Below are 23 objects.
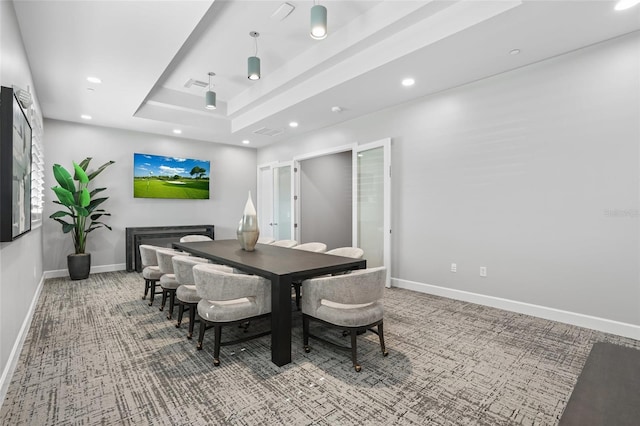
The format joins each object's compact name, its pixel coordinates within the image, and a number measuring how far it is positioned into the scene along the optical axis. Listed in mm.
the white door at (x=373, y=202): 4945
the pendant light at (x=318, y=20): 2459
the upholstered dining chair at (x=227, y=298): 2459
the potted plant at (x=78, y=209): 5129
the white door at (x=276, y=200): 7176
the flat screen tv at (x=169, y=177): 6480
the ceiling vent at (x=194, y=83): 4810
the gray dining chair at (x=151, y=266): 3885
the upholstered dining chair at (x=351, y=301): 2396
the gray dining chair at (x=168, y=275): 3404
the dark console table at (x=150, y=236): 6117
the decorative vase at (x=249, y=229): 3732
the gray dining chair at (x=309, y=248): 3860
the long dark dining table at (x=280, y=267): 2447
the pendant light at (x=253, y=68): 3287
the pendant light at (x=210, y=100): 4332
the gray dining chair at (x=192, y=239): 4784
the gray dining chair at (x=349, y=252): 3598
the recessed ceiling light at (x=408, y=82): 3963
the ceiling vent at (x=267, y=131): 6203
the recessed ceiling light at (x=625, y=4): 2535
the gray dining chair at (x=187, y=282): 2875
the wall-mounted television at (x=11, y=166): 2031
